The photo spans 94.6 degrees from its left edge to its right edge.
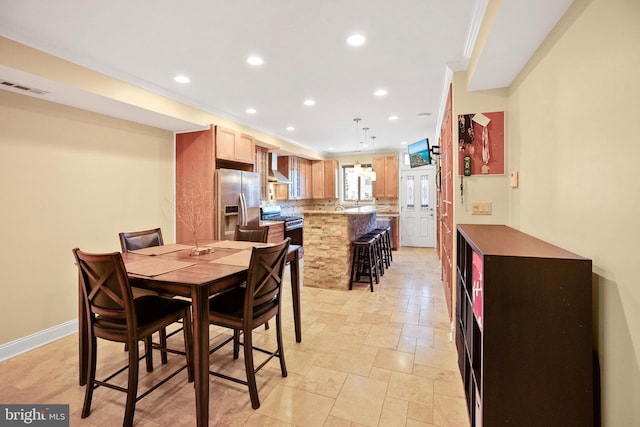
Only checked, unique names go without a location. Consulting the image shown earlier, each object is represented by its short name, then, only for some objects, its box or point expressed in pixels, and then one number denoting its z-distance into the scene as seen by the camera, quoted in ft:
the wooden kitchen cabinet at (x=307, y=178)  26.17
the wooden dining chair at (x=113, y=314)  5.49
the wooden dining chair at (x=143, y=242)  8.01
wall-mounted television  16.45
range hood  20.92
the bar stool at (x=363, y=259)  14.19
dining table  5.43
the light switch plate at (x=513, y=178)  7.73
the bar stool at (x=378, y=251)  15.62
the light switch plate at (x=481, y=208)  8.74
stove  20.58
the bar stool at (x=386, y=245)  18.43
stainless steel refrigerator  14.08
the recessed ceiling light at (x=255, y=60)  9.02
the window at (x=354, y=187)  27.12
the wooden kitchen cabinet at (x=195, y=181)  13.87
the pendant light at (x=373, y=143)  19.45
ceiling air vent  8.23
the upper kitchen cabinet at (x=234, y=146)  14.21
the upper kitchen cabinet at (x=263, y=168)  19.45
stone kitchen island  13.92
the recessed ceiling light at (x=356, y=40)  7.80
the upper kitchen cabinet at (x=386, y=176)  25.23
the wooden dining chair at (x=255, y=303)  6.22
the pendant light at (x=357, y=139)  16.28
